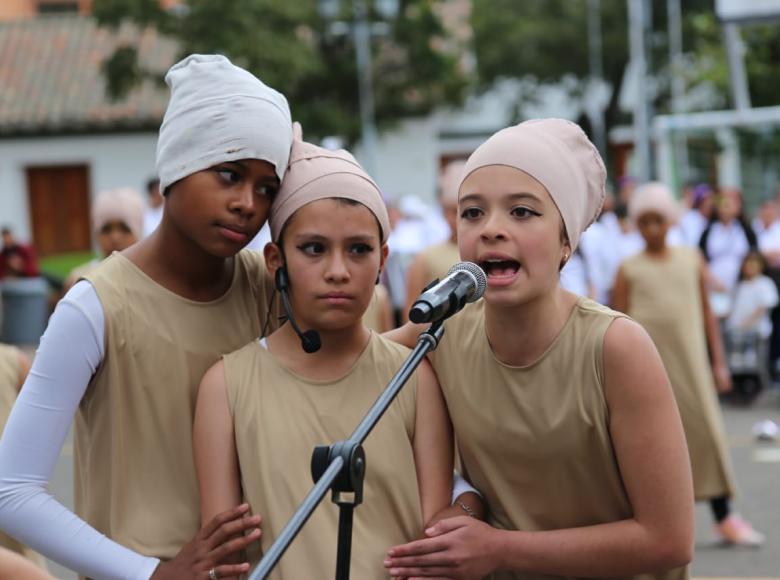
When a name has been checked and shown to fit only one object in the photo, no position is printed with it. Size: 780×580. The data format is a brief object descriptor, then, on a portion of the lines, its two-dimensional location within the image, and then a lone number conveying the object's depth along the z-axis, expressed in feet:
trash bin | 119.77
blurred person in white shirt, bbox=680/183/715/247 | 94.41
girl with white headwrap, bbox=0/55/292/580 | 18.80
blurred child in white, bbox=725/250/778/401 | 81.77
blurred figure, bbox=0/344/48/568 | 27.68
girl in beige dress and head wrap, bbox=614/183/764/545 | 45.13
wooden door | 228.10
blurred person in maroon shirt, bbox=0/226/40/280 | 126.83
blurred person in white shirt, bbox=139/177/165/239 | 73.14
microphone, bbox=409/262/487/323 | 16.44
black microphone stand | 15.44
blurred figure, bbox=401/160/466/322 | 48.23
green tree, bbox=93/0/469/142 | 148.86
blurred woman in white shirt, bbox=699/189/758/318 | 84.30
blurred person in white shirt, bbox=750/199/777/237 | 97.84
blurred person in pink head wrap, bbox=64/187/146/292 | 44.25
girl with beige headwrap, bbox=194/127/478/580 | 18.87
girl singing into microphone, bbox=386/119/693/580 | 18.34
